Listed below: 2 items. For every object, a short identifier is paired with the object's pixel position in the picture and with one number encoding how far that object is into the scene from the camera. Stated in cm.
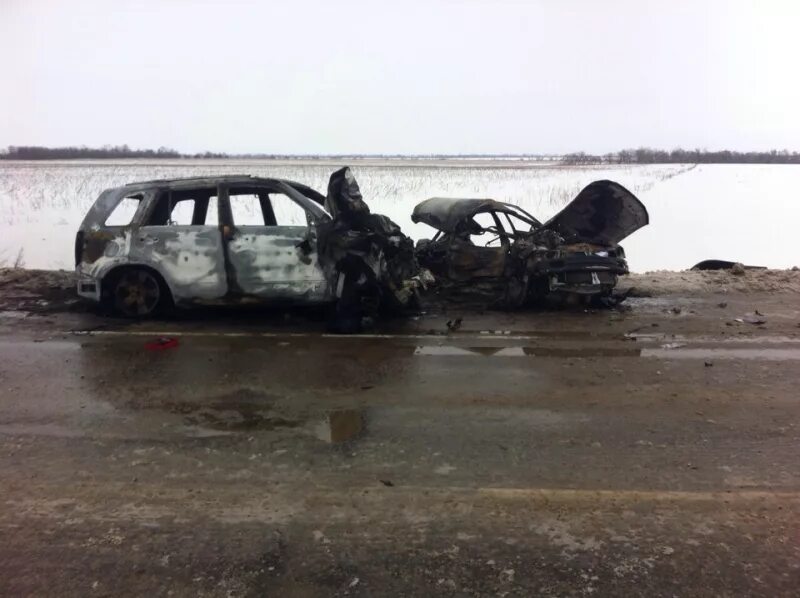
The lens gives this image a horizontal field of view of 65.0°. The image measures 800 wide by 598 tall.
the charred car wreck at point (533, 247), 862
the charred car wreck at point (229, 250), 778
